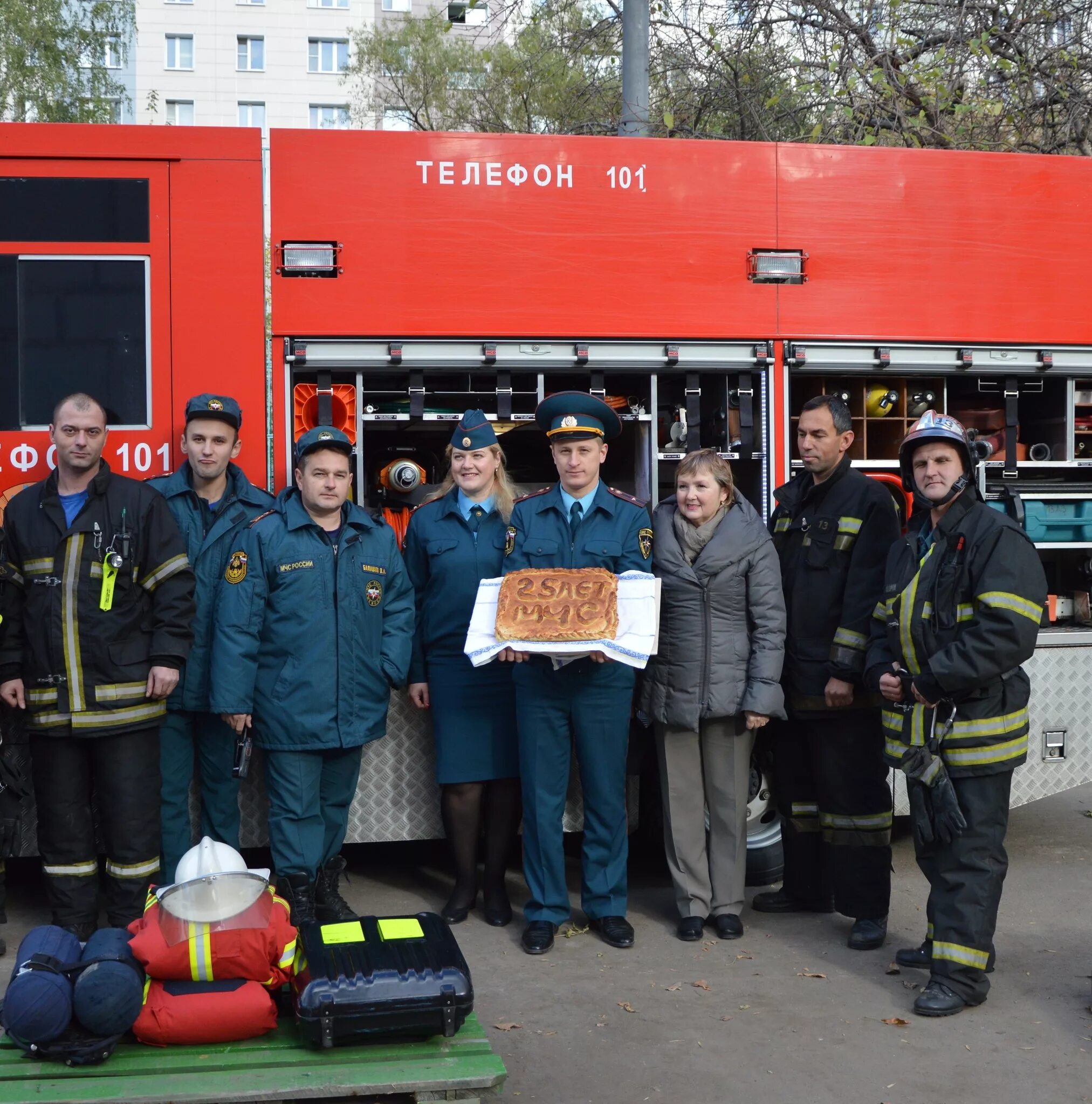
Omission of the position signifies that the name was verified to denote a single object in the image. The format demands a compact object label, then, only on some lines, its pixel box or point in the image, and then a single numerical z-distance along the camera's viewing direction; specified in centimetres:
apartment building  3841
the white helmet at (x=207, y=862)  342
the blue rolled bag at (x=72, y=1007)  305
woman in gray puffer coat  458
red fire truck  482
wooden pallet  296
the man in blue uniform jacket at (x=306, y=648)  445
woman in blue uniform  479
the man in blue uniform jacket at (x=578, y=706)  456
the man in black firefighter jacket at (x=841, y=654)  457
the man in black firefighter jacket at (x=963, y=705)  382
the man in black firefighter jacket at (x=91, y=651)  431
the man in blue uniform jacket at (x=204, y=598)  459
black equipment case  318
